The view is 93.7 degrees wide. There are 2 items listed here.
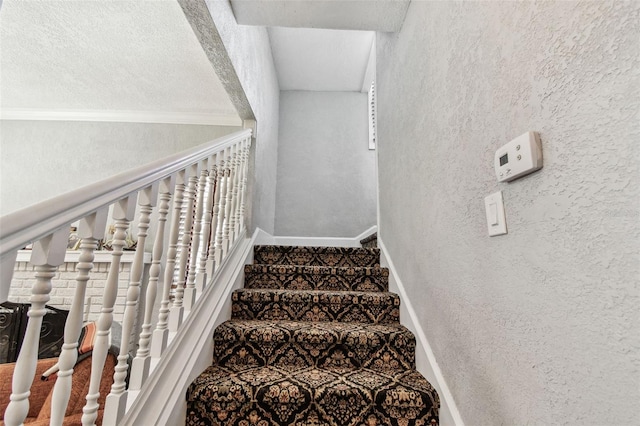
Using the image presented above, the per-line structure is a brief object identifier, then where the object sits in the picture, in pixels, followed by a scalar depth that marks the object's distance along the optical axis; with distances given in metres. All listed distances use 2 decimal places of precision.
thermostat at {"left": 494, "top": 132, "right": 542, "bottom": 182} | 0.69
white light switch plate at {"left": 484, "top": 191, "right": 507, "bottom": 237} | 0.82
